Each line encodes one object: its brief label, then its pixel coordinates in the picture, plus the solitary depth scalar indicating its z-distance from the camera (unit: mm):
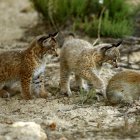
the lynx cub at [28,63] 10516
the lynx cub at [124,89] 10102
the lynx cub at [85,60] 10617
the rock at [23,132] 8219
